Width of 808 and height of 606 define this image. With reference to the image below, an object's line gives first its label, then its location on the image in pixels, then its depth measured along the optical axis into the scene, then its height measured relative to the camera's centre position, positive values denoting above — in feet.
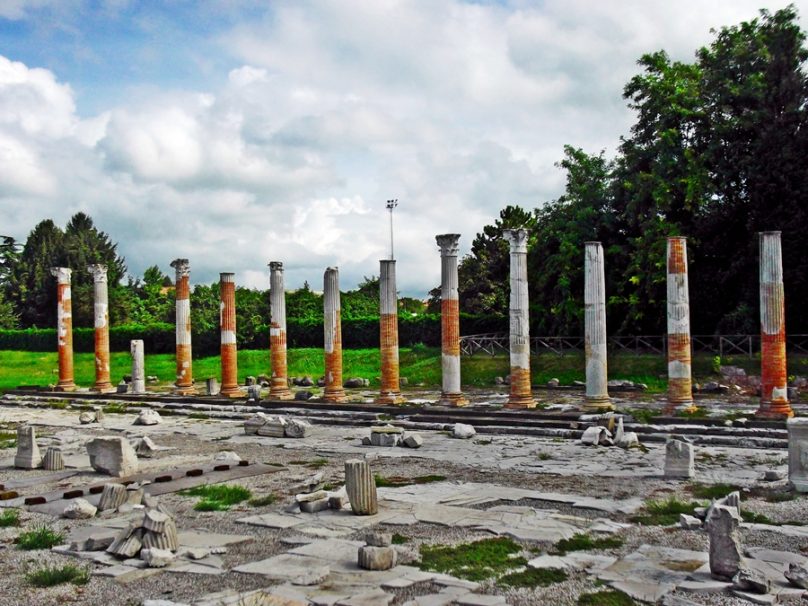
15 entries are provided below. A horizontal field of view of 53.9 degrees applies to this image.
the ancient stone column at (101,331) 106.01 +1.58
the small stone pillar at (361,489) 33.50 -6.37
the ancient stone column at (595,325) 67.10 +0.72
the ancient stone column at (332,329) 83.92 +1.02
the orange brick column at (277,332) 89.97 +0.88
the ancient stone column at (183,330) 99.25 +1.42
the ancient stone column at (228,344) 93.97 -0.42
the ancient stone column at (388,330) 79.41 +0.76
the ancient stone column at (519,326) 70.38 +0.82
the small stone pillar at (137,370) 105.19 -3.67
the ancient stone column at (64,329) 108.27 +1.98
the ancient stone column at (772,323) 60.29 +0.56
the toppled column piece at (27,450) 48.47 -6.48
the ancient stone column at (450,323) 74.28 +1.26
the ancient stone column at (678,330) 64.13 +0.16
